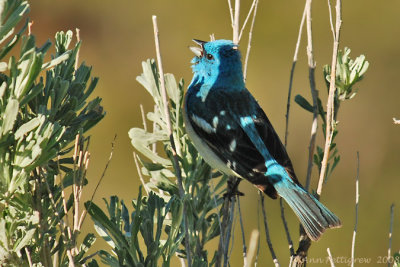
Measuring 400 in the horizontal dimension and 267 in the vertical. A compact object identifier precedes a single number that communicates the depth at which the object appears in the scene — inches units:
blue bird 227.3
